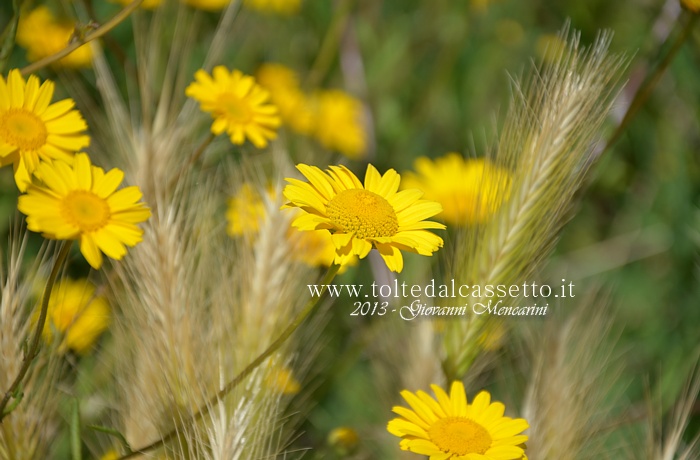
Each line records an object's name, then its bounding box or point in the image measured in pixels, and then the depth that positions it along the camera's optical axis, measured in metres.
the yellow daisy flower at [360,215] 0.62
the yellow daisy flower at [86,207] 0.61
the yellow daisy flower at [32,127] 0.63
